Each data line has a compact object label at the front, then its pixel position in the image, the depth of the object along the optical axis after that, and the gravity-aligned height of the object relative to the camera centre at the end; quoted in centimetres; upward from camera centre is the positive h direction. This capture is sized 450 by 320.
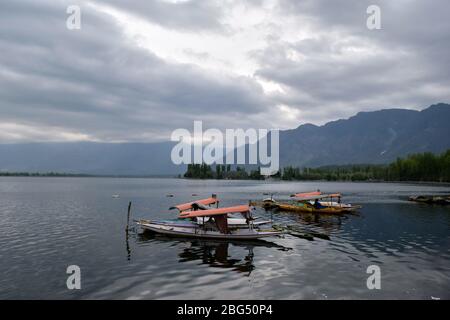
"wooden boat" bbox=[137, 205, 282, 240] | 4191 -770
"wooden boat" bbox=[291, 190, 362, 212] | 7044 -705
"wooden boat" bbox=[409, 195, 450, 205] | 9112 -867
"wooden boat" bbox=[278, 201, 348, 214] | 7300 -879
